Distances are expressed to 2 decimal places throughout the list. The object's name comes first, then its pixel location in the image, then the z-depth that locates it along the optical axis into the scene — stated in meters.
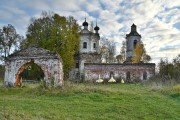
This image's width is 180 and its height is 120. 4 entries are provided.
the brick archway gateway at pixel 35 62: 11.04
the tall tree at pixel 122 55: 31.50
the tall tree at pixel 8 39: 22.97
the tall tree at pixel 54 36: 20.56
